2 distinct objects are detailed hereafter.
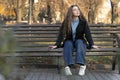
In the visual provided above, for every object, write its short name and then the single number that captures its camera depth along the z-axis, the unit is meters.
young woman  4.39
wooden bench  4.97
